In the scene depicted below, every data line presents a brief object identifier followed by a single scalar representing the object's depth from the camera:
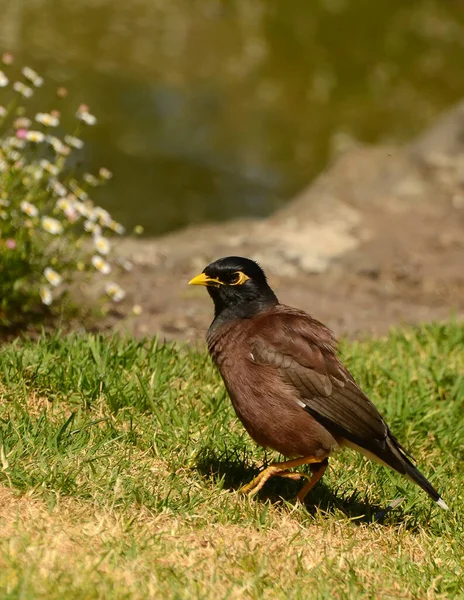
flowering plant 13.88
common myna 10.20
